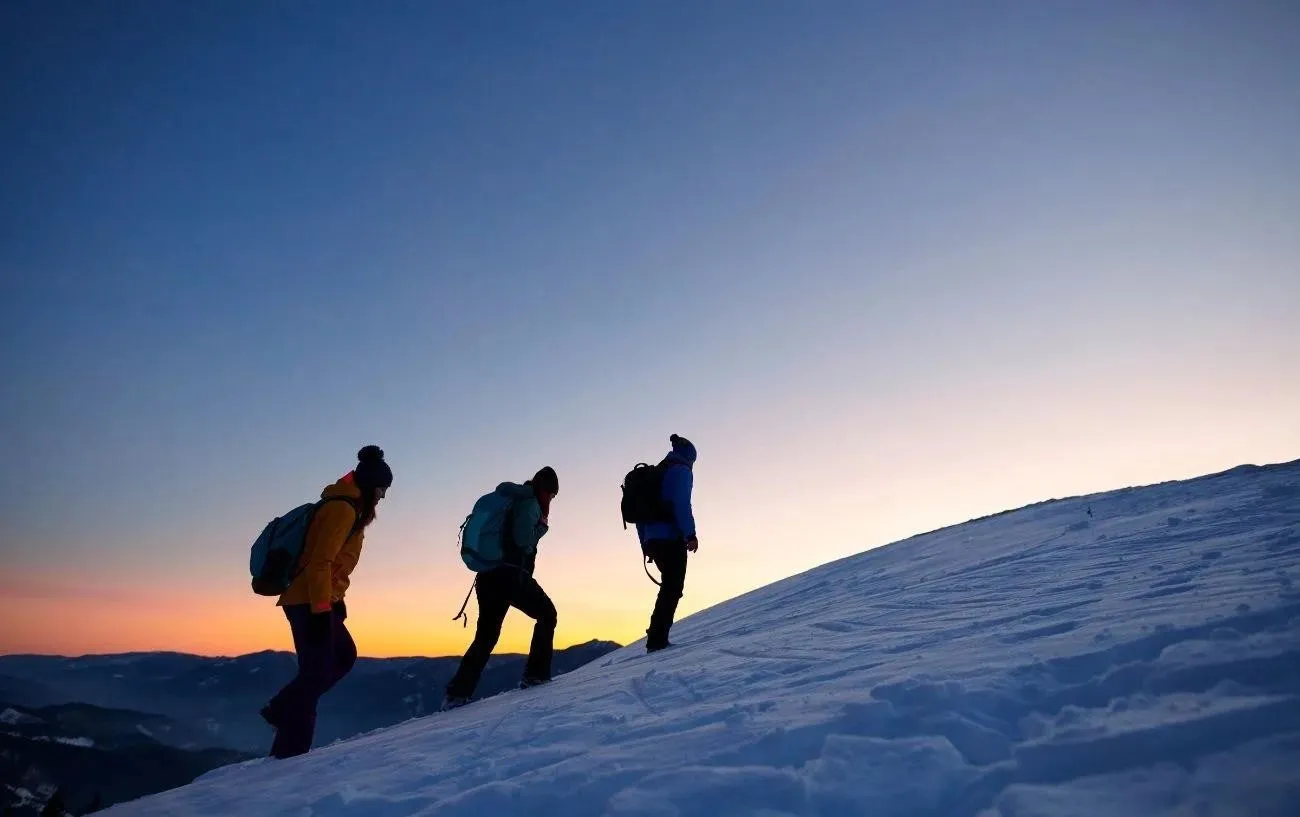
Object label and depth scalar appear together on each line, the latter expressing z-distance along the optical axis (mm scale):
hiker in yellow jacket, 5070
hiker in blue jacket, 7211
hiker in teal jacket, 6445
